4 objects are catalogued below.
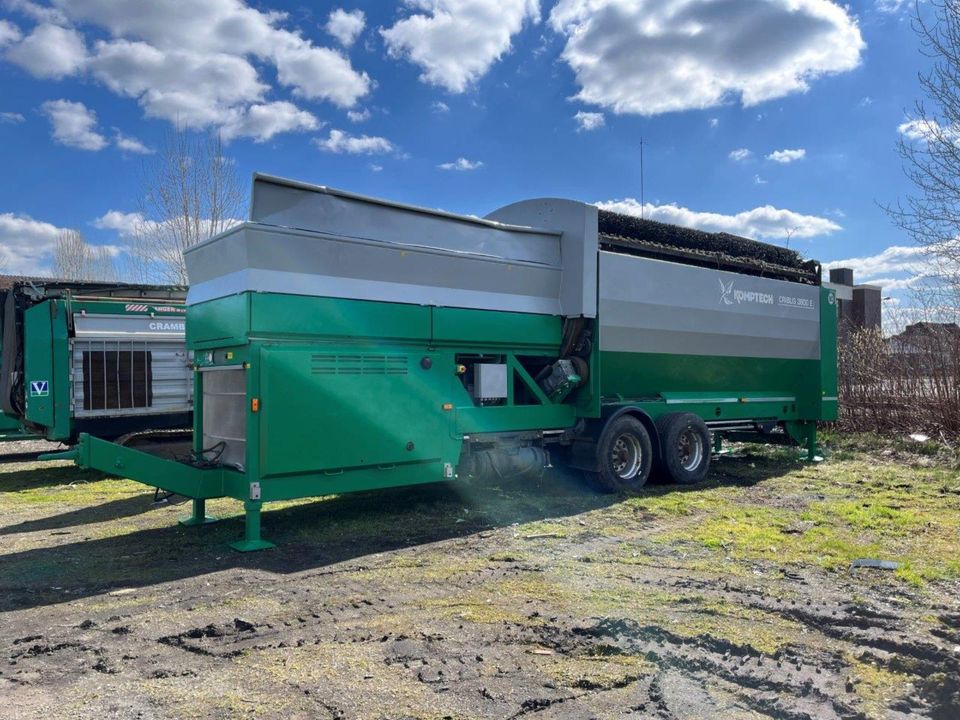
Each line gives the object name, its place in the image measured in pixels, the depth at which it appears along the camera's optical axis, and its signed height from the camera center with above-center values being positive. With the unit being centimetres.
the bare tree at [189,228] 2369 +441
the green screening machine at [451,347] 669 +23
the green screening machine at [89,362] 1065 +11
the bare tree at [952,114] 996 +343
